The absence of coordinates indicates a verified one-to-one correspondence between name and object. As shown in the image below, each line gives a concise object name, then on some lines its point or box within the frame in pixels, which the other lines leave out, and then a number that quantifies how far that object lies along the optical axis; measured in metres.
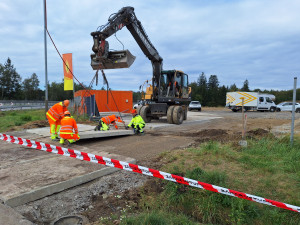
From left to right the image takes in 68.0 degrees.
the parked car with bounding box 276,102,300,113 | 29.36
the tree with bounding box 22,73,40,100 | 74.12
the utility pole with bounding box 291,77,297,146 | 5.82
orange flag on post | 13.47
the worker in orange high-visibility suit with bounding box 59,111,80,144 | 6.86
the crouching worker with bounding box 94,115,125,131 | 9.21
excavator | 10.72
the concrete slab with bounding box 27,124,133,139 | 7.66
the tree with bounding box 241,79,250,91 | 86.88
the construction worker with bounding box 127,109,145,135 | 9.52
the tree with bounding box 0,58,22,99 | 63.84
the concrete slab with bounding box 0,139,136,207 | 3.71
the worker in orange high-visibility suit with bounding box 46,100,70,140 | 7.54
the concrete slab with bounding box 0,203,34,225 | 2.99
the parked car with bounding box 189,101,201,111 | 33.08
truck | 29.11
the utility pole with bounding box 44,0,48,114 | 11.49
